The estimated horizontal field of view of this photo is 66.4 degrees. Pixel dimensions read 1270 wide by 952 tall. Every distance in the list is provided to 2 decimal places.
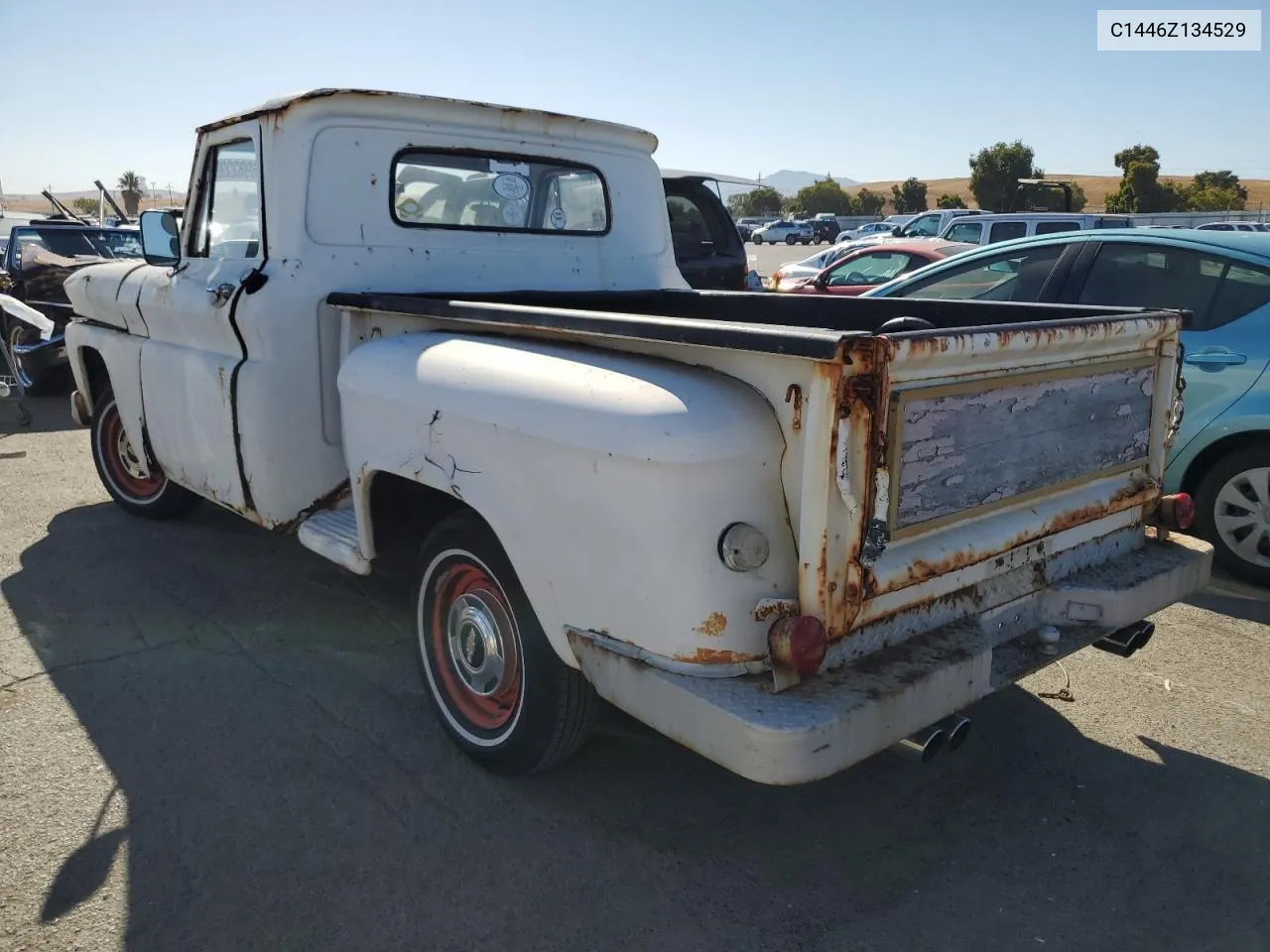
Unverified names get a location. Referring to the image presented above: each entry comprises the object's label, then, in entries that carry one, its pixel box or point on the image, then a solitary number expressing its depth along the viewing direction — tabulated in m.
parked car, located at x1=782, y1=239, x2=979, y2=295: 10.86
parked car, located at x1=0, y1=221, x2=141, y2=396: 9.58
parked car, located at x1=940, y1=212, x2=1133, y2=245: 13.74
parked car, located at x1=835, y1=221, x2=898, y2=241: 36.69
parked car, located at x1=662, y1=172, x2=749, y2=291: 9.46
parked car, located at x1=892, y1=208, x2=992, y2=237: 24.15
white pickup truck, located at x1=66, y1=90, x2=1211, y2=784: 2.23
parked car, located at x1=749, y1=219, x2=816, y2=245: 49.66
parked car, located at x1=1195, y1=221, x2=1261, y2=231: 22.80
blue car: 4.63
